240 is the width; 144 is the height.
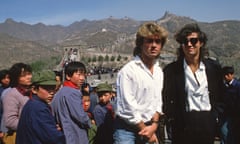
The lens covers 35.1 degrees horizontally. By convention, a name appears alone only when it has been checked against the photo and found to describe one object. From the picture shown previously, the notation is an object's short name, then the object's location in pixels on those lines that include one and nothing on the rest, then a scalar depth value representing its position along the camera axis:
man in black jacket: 3.14
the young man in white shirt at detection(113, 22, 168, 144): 3.04
